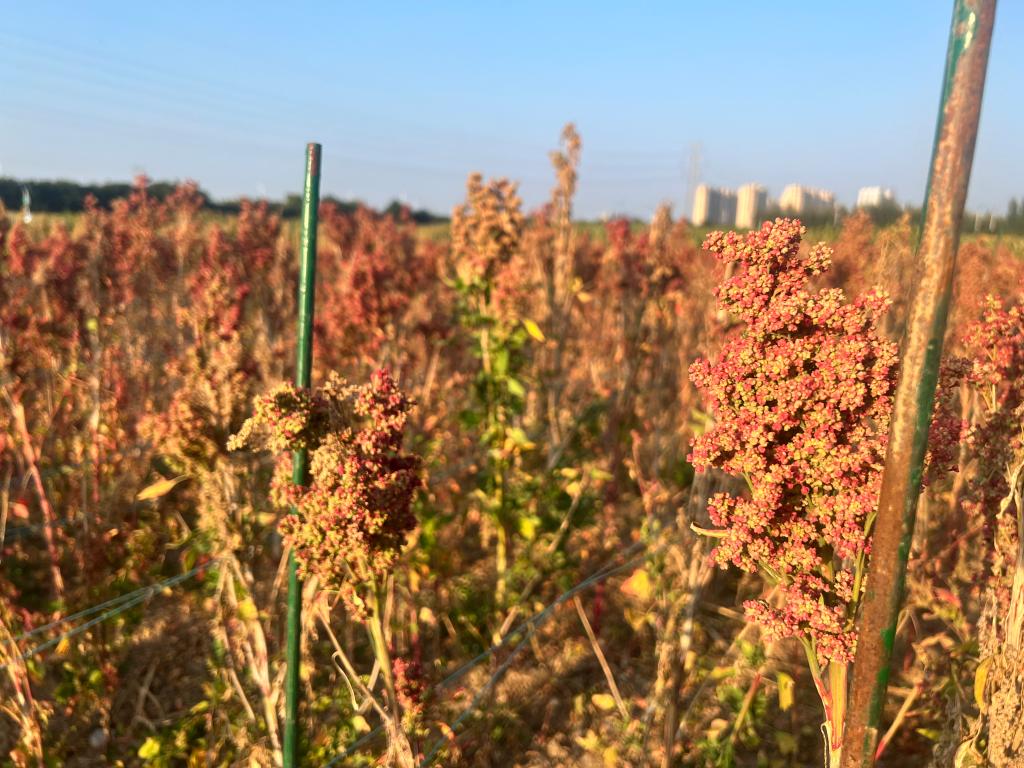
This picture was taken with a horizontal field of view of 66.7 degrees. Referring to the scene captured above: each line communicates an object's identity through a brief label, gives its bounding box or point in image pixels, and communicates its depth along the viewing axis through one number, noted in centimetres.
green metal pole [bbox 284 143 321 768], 72
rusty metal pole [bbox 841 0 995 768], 45
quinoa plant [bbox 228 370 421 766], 63
